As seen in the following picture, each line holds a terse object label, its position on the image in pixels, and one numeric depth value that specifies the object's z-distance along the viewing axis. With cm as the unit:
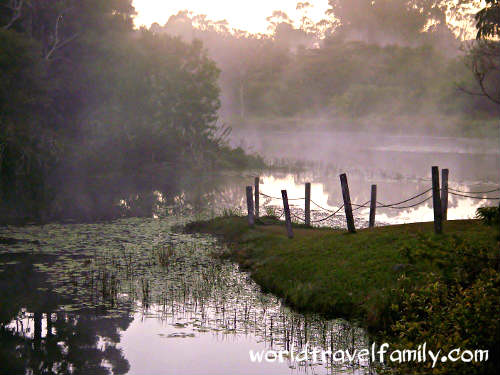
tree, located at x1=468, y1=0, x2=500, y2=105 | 3766
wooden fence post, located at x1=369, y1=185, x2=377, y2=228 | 2280
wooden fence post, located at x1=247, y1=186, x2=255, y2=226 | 2259
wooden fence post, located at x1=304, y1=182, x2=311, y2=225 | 2354
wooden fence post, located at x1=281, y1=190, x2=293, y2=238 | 2055
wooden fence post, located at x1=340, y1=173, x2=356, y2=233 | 1897
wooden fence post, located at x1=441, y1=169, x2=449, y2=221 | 1995
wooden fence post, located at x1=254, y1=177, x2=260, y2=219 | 2595
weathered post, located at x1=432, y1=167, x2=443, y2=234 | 1667
